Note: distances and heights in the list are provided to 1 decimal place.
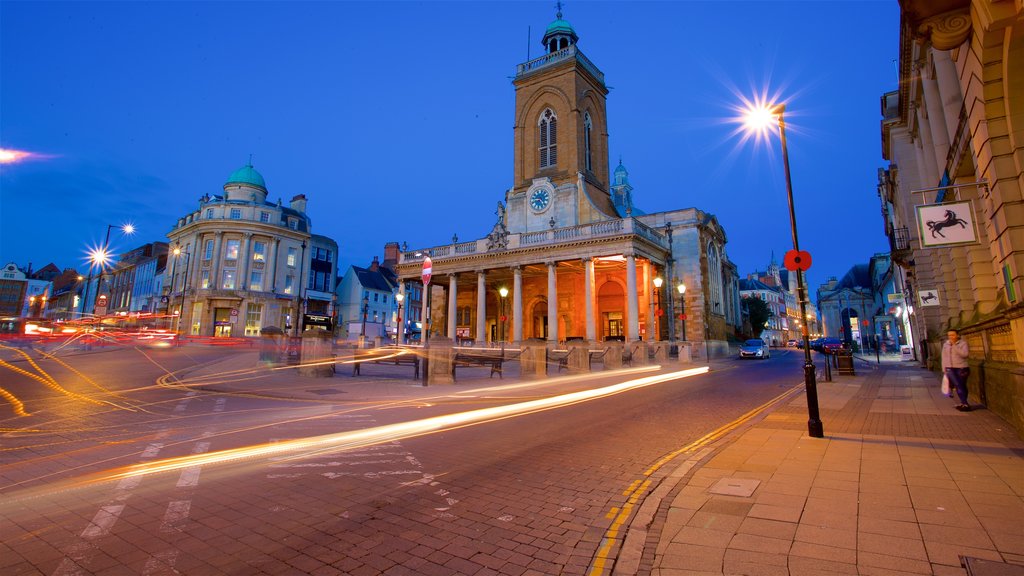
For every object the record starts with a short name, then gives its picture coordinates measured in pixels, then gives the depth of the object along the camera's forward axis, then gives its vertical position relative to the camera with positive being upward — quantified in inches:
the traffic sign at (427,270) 562.5 +90.8
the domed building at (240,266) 2081.7 +367.8
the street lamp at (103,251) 1536.4 +327.2
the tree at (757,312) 2906.0 +213.3
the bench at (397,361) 706.2 -28.2
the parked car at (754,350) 1531.7 -12.9
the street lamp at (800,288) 297.9 +42.2
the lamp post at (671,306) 1400.8 +125.8
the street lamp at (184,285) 2061.3 +265.4
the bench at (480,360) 758.5 -26.6
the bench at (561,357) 971.3 -26.0
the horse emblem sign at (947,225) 310.3 +82.7
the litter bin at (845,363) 785.6 -28.1
